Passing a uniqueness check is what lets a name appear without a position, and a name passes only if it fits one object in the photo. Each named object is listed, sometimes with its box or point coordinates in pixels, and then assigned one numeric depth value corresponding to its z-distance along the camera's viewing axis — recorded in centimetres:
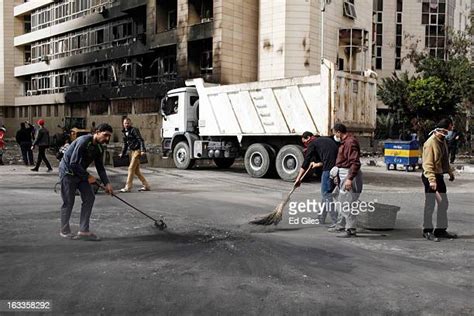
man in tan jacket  696
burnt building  2900
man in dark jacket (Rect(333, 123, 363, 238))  700
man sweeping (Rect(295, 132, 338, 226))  781
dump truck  1356
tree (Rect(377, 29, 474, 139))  2836
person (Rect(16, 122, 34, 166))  1791
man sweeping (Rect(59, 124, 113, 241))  640
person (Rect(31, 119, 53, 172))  1586
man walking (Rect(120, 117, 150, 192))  1174
